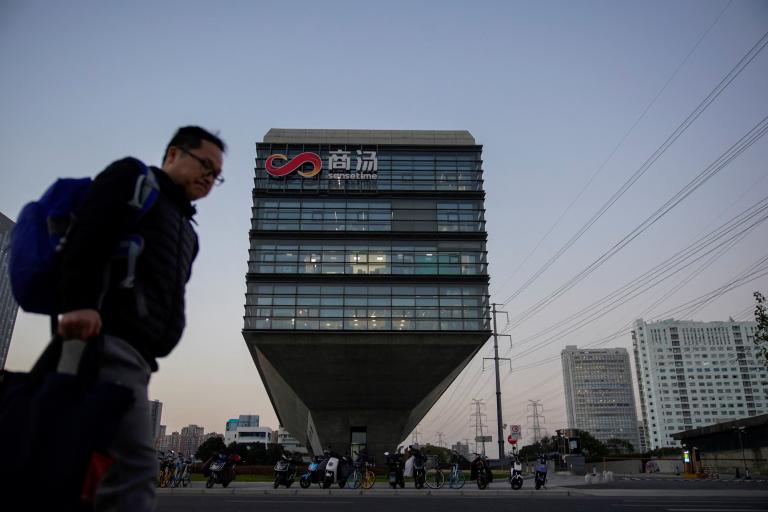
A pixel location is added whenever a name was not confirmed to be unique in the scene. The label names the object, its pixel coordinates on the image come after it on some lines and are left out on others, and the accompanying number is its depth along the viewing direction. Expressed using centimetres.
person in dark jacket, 188
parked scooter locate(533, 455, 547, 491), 1662
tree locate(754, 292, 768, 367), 2406
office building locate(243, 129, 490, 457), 3553
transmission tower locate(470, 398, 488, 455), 8318
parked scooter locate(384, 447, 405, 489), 1678
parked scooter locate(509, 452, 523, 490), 1647
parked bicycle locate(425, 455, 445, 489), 1752
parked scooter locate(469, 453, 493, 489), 1653
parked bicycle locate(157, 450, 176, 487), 1712
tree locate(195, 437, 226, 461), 7763
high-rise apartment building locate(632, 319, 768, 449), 16075
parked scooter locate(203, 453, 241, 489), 1620
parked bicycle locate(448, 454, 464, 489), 1716
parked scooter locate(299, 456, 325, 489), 1654
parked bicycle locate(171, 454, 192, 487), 1673
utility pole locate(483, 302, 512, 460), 3213
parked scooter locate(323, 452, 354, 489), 1602
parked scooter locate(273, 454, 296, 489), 1615
